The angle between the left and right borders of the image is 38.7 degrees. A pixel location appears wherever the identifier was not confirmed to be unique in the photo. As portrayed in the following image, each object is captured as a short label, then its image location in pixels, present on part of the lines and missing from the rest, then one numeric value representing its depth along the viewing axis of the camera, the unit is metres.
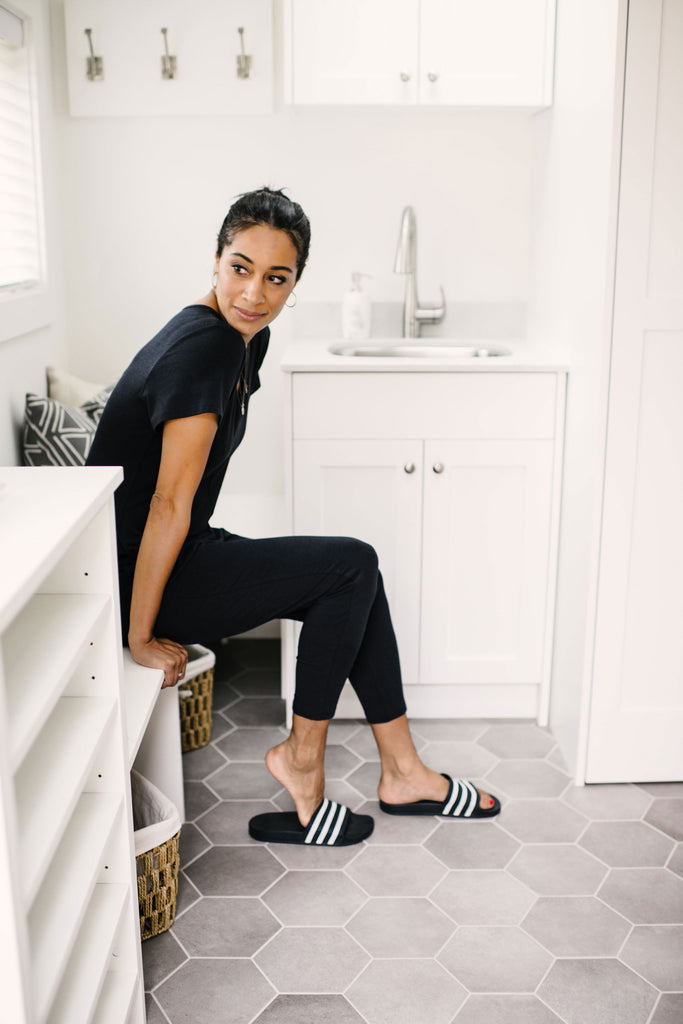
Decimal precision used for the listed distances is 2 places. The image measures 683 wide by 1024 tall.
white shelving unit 0.99
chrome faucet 2.82
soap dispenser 2.86
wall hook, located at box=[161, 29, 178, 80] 2.74
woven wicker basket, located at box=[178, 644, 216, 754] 2.46
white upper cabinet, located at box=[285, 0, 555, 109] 2.56
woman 1.78
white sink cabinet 2.46
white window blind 2.44
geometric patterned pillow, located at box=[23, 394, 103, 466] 2.29
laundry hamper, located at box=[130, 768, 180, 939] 1.76
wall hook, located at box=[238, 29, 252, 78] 2.73
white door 2.04
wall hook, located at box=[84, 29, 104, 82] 2.72
